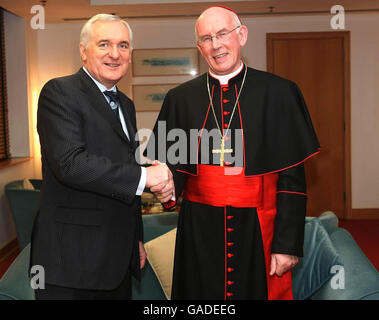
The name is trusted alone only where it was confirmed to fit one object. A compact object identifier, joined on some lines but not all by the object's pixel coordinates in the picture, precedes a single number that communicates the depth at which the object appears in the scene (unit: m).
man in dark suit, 1.68
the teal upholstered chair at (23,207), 4.11
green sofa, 1.97
